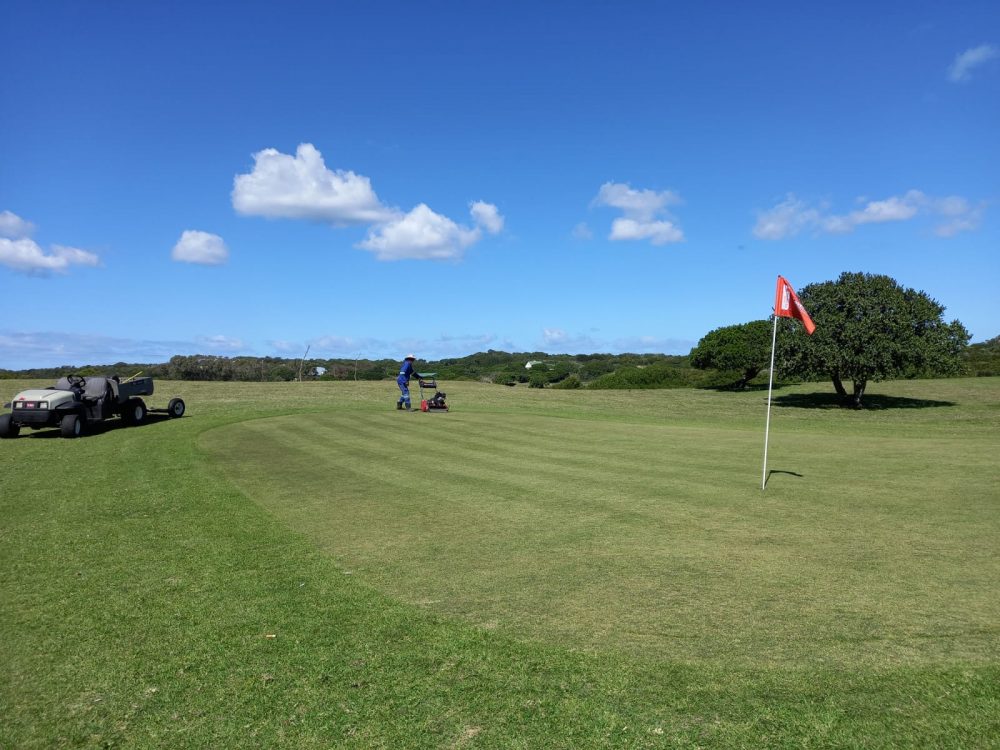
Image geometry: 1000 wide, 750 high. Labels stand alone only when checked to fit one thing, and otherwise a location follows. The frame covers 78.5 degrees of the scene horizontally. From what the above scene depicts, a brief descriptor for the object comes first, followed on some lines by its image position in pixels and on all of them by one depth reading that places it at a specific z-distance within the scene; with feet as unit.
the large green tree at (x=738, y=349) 203.51
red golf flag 41.24
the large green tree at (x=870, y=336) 123.44
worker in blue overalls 93.53
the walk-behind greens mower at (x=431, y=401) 99.88
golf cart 65.46
